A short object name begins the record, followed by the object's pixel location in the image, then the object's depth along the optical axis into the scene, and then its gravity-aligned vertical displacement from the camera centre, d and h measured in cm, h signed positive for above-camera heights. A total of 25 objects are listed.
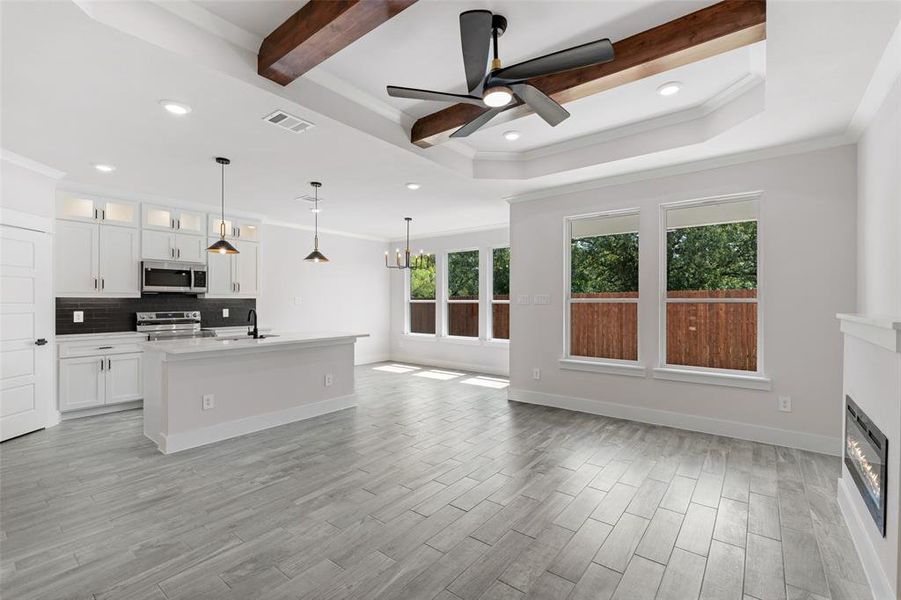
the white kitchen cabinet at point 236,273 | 607 +38
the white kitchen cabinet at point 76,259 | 466 +45
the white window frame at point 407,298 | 895 -3
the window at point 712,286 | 404 +12
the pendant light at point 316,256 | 474 +48
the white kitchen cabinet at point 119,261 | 500 +46
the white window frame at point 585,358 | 459 -62
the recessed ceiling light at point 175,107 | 284 +134
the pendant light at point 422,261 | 849 +76
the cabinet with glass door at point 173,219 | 543 +107
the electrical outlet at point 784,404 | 371 -96
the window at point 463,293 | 793 +9
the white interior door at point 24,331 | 387 -33
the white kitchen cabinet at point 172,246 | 539 +70
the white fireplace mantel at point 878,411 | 167 -53
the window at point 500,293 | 750 +8
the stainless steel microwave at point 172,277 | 531 +28
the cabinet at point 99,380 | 455 -96
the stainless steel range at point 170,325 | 537 -37
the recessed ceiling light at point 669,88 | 311 +161
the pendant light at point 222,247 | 415 +51
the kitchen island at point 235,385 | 363 -88
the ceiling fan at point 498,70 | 206 +123
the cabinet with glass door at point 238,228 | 609 +107
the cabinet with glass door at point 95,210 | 470 +106
